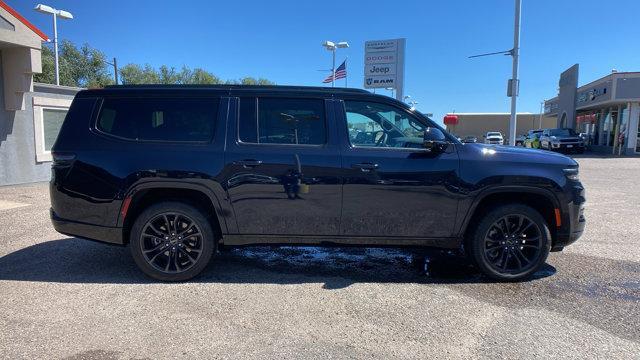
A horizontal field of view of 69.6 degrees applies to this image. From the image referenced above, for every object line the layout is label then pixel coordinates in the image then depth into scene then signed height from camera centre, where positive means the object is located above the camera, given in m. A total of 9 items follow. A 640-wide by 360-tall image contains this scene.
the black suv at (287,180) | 4.55 -0.48
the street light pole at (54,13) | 18.13 +4.58
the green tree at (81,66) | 37.53 +5.18
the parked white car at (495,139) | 39.19 -0.40
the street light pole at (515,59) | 16.52 +2.79
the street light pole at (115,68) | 39.48 +5.17
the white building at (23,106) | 10.28 +0.49
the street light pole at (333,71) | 24.86 +3.26
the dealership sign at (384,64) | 20.19 +3.02
